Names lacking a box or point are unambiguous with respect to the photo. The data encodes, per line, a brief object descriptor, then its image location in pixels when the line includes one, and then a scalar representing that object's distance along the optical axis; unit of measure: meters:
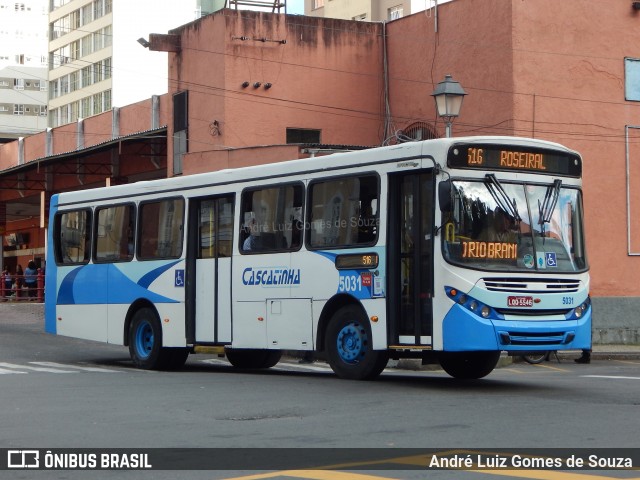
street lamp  22.12
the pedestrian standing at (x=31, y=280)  41.75
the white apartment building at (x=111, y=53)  93.19
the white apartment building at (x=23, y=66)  117.44
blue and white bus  15.16
